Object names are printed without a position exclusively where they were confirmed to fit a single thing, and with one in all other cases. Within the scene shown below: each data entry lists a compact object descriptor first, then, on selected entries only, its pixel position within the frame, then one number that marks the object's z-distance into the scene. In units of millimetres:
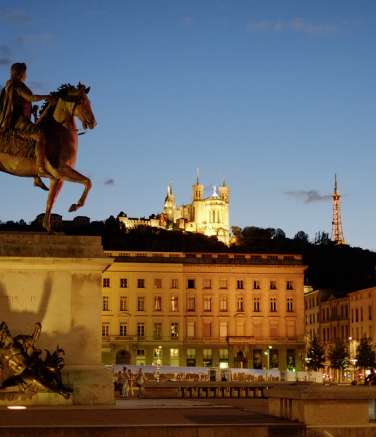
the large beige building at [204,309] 113125
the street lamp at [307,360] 109562
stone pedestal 19953
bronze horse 20578
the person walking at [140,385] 33444
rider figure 20453
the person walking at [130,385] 33925
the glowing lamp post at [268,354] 105862
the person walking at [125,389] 32553
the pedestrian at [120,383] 34550
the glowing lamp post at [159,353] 109962
